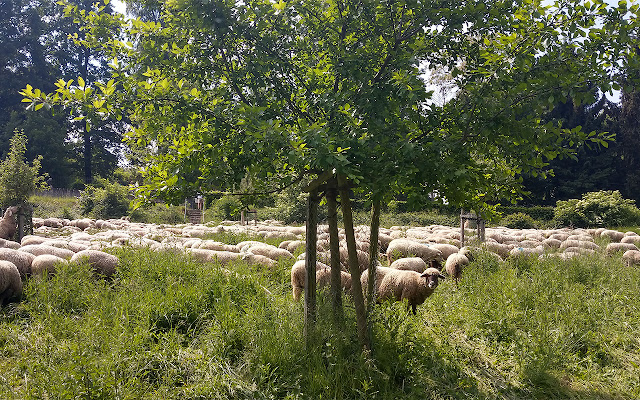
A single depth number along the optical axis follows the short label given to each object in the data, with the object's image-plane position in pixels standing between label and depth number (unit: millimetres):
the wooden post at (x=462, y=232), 12539
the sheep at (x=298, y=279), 6824
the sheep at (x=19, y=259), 7301
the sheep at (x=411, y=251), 10129
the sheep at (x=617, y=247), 12723
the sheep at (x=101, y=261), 7740
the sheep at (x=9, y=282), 6457
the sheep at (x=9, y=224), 12305
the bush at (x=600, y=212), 26344
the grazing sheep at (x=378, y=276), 6926
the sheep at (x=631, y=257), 11339
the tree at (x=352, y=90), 3760
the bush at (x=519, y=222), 28236
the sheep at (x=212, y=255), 9461
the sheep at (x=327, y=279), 6957
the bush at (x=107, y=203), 29375
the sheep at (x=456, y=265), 8656
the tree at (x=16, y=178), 17406
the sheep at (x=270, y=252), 9844
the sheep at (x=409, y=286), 6258
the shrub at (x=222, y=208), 29531
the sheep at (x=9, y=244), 8773
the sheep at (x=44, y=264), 7246
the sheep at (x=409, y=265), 7875
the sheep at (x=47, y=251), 8133
